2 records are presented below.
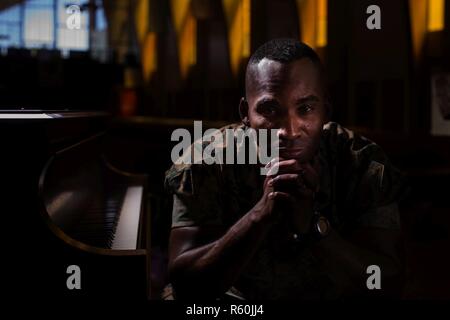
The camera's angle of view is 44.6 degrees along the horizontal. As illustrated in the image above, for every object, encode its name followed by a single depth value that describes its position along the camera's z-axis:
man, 1.18
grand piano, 1.16
